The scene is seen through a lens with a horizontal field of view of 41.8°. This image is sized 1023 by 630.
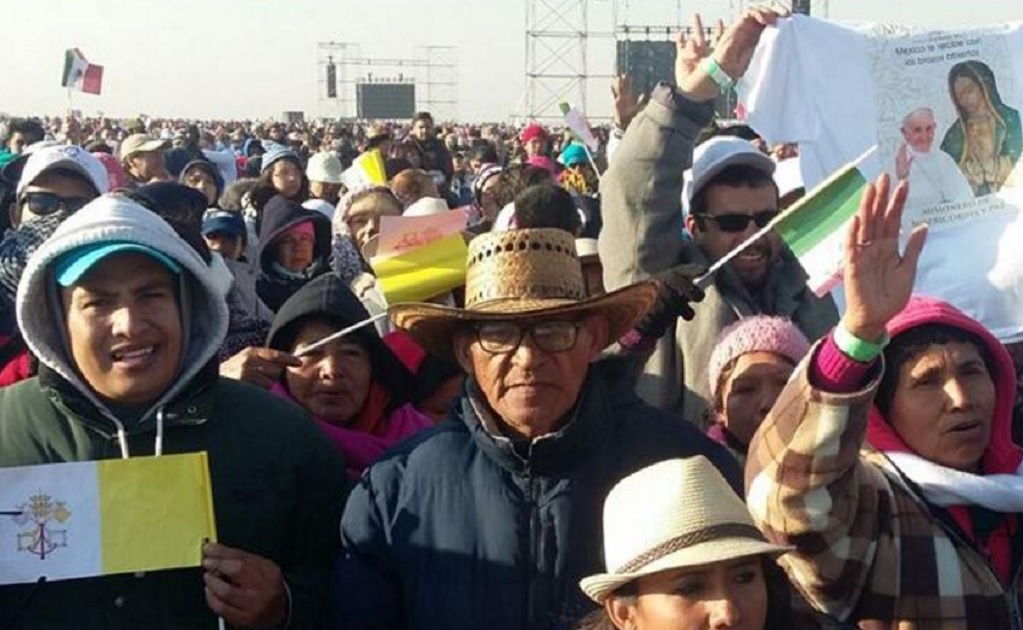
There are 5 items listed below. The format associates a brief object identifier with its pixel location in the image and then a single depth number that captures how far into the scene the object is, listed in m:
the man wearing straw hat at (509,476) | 2.65
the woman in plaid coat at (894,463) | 2.36
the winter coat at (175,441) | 2.56
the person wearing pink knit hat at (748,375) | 3.54
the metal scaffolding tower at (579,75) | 44.09
